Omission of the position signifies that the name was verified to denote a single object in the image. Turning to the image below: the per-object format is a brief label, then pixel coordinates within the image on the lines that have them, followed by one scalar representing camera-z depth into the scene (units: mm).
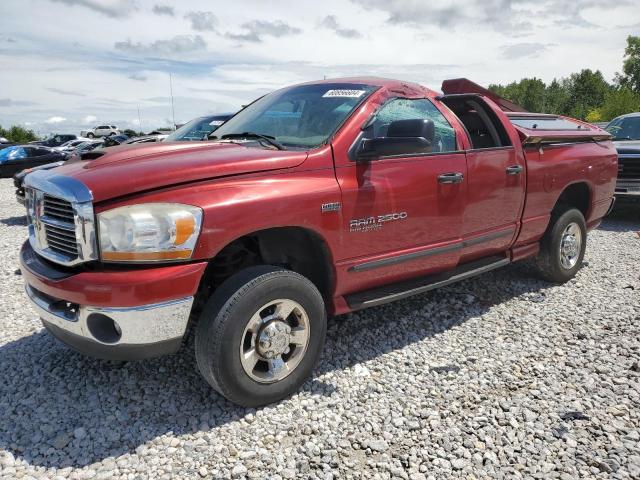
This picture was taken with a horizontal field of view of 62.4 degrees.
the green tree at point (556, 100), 83625
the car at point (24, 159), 16859
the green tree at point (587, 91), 83125
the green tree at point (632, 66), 75875
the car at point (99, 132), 47656
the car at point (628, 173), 8289
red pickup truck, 2527
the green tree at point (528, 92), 91125
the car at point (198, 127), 8070
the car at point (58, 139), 36741
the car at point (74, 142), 31656
